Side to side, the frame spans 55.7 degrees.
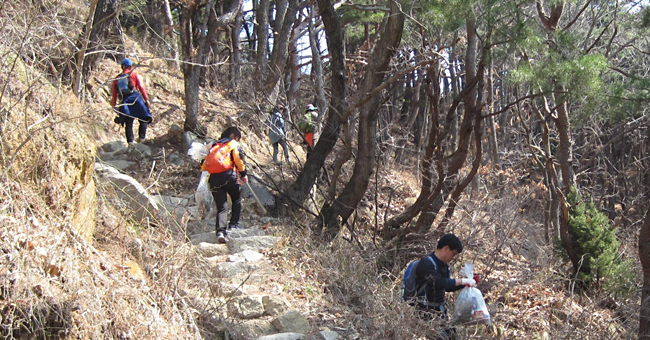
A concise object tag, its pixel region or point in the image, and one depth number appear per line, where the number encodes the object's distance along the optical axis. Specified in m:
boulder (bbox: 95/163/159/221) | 7.03
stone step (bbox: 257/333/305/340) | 5.86
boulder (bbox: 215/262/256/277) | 7.31
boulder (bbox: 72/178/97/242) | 5.51
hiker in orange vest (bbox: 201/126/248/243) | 8.02
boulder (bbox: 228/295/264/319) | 6.30
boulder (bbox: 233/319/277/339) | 5.91
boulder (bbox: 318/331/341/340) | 5.93
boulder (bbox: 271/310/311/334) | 6.21
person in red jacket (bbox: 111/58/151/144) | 11.05
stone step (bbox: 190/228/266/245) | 8.55
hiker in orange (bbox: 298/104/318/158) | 11.73
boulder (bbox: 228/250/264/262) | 7.84
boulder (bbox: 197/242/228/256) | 8.02
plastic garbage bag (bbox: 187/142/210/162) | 8.45
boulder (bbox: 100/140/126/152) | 11.43
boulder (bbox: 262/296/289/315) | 6.54
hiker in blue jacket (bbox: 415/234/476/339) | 5.52
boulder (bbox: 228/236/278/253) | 8.32
